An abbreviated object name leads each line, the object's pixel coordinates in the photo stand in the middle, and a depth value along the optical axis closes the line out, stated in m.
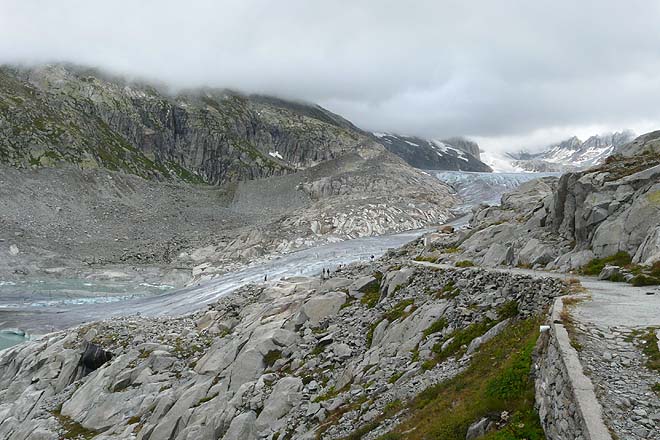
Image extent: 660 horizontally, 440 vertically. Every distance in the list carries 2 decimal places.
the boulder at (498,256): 28.01
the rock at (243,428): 17.89
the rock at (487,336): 14.52
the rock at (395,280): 24.06
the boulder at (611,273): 17.89
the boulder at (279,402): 17.77
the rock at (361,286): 26.99
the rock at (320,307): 25.42
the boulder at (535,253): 24.98
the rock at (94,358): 33.81
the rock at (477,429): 9.66
